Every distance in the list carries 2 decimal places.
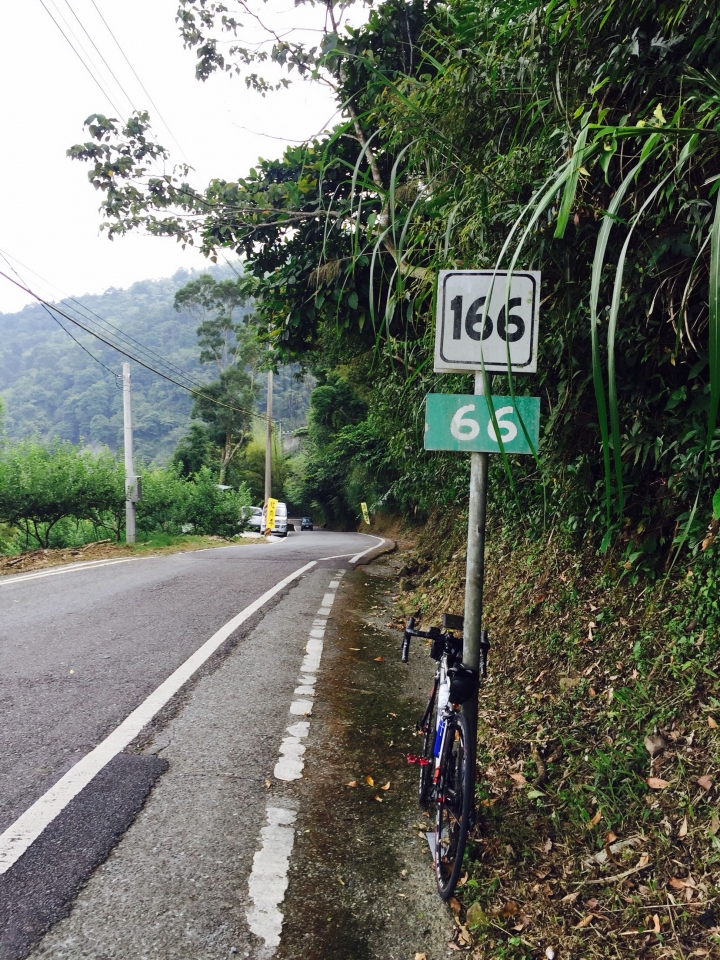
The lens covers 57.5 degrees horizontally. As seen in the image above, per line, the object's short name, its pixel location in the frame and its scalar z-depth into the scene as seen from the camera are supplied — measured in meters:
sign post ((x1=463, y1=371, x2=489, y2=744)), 3.14
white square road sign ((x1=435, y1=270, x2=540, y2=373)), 3.02
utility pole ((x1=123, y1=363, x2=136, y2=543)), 20.14
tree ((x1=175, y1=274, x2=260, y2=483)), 48.06
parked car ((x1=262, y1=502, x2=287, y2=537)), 40.81
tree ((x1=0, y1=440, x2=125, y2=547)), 17.86
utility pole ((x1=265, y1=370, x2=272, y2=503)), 41.34
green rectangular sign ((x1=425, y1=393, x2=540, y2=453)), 3.02
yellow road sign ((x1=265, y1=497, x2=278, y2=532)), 39.50
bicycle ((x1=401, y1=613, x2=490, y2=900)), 2.70
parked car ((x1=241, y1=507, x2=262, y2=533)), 42.81
